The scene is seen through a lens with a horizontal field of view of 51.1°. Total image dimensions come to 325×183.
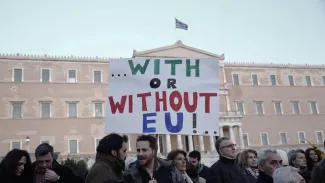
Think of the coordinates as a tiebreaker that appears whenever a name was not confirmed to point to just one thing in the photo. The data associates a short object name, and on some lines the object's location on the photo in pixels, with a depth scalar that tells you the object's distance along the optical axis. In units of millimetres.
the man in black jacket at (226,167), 4102
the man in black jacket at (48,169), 3698
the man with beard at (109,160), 3279
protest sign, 4070
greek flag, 33219
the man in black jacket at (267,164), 3584
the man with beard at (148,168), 3289
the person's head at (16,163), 3711
